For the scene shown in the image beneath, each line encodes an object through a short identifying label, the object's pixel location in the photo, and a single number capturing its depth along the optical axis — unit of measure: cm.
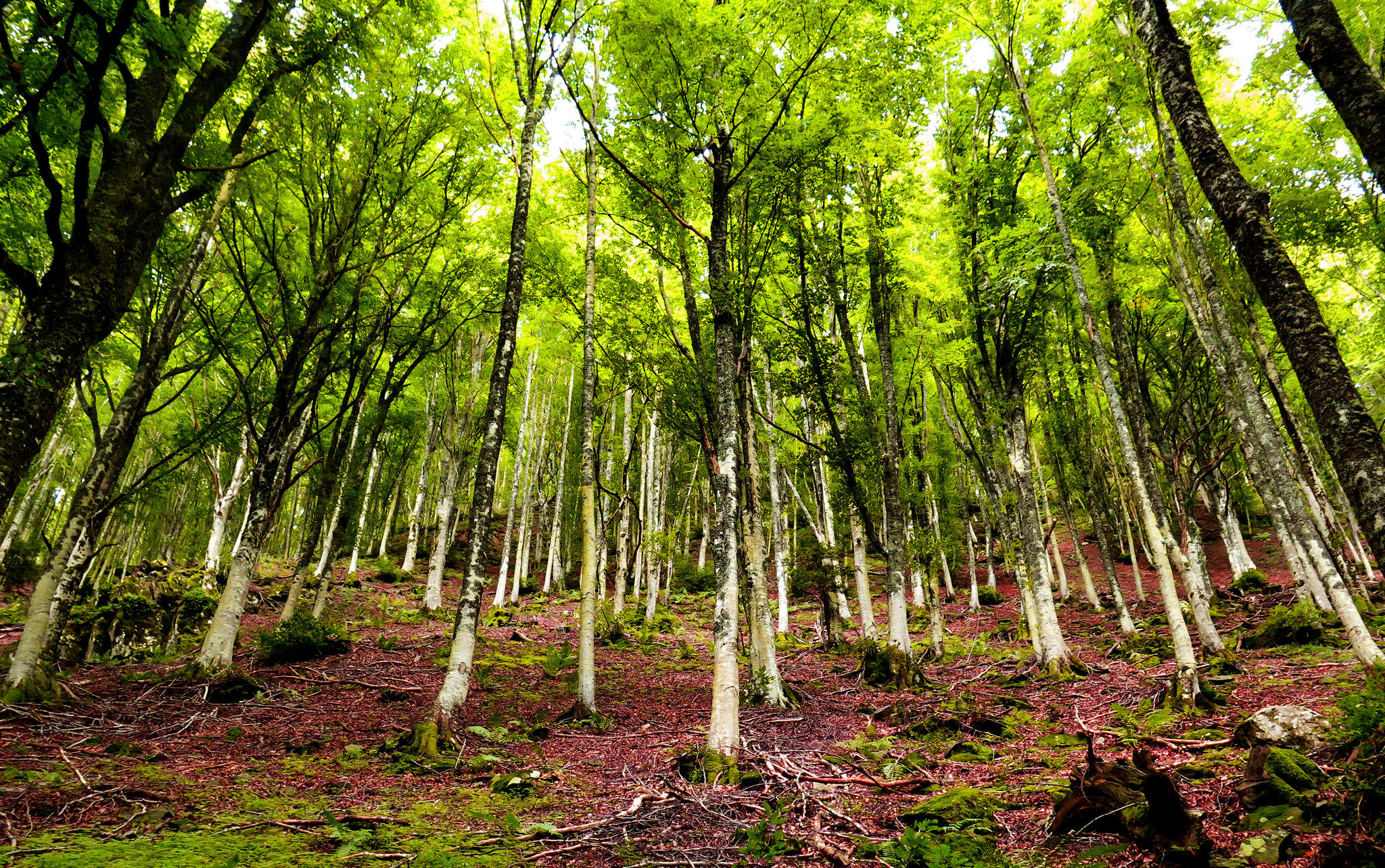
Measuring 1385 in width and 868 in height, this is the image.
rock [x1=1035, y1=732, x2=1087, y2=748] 648
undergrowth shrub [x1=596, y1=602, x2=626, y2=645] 1612
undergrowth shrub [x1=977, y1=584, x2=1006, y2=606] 2295
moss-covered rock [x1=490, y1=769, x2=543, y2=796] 591
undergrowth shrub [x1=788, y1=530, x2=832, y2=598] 1440
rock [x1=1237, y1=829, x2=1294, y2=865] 309
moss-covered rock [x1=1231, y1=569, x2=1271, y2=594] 1717
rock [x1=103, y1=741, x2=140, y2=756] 606
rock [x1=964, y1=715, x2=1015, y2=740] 729
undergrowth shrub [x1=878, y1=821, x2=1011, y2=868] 346
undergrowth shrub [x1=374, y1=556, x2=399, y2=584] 2411
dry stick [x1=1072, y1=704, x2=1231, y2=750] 532
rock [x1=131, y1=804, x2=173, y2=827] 426
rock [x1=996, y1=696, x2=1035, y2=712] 863
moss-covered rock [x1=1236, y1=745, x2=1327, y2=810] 364
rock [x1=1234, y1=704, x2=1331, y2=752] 453
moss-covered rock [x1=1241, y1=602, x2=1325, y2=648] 1030
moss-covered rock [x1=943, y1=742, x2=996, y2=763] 638
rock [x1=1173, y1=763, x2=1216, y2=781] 459
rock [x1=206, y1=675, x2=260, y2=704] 854
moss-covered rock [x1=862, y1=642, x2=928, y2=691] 1062
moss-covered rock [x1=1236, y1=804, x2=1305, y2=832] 337
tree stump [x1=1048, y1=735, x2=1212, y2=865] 345
